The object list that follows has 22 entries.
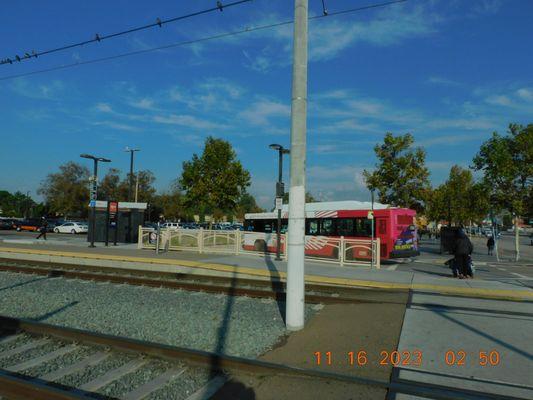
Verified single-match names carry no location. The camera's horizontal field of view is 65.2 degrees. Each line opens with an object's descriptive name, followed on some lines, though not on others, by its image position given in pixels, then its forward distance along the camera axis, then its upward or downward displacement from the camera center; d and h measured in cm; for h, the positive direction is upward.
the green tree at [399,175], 3219 +434
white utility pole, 692 +84
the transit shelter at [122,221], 2664 +35
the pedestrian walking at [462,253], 1288 -67
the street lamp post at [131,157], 3969 +660
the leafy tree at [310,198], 7726 +598
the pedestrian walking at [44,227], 2861 -13
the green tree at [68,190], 6272 +553
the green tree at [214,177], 4012 +497
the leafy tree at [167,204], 6869 +385
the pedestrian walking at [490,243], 3103 -84
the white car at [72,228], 4738 -21
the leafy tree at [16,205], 10389 +589
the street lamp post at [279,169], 1737 +257
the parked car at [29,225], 5202 +4
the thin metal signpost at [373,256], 1592 -99
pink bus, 1969 +11
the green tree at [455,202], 4281 +304
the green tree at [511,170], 2597 +393
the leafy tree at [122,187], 6450 +621
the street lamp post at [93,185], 2211 +224
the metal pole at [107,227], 2332 -6
